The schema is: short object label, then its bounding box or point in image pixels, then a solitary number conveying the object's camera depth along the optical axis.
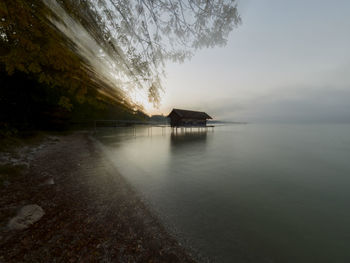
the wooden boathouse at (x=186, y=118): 33.78
